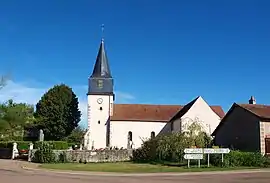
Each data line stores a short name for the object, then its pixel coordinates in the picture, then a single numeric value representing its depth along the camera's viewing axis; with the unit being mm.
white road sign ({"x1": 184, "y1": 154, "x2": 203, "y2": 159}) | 25156
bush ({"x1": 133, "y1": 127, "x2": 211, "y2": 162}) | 30250
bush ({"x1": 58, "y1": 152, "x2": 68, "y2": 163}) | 33031
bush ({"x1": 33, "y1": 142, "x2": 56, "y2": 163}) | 32844
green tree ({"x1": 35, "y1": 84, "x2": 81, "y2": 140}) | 62031
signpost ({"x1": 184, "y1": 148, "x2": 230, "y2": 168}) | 25250
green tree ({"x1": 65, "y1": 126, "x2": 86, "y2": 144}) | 62862
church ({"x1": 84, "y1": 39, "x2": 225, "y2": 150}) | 57000
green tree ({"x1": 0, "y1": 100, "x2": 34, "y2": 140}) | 54947
